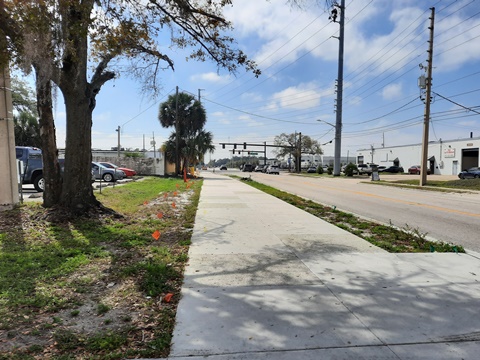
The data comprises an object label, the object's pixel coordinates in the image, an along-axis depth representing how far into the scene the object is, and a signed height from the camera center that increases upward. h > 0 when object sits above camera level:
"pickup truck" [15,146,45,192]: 14.82 -0.40
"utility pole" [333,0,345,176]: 46.19 +7.57
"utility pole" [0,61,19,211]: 9.23 +0.15
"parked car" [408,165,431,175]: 61.56 -2.03
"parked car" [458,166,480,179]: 38.09 -1.63
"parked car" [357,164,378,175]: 58.80 -1.96
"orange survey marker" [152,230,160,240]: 6.83 -1.48
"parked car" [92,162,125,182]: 23.90 -1.10
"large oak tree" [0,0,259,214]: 6.46 +2.18
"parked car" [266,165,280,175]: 66.31 -2.21
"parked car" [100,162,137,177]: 29.68 -1.18
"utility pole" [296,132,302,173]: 79.00 +0.57
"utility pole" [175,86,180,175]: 37.20 +1.53
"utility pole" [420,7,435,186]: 26.22 +3.62
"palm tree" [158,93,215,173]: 39.28 +3.91
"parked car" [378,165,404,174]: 68.09 -2.06
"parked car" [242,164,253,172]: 82.19 -2.30
